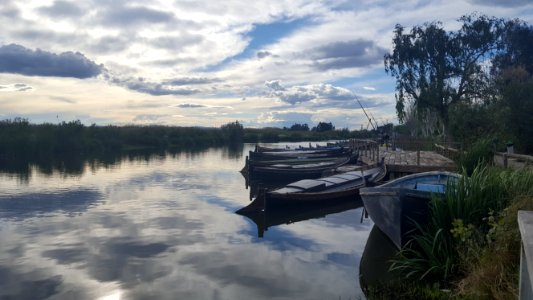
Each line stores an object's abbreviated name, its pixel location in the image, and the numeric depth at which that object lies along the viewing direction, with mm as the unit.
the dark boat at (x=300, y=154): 40812
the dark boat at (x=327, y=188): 17484
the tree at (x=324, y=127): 119444
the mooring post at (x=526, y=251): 3408
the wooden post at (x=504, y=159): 16556
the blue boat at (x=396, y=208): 10078
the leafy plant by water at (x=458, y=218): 8203
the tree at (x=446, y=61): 37000
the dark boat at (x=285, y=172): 29188
